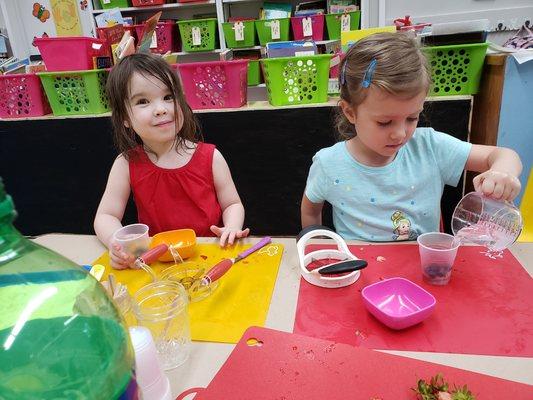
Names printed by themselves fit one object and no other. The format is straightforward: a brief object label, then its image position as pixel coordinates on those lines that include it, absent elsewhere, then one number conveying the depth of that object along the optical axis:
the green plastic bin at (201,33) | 3.48
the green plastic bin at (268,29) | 3.31
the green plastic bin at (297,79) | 1.64
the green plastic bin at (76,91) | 1.84
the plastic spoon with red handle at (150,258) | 0.88
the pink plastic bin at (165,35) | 3.58
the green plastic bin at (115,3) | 3.80
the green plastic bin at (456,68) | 1.52
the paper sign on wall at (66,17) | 4.30
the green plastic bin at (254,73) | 3.32
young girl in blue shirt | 0.97
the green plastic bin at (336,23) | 3.29
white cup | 0.49
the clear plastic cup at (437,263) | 0.77
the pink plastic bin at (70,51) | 1.79
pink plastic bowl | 0.66
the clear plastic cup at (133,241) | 0.95
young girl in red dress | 1.19
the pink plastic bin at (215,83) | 1.71
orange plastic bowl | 0.95
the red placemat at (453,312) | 0.63
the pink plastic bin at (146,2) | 3.63
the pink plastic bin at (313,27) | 3.33
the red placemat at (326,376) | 0.55
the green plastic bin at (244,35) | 3.43
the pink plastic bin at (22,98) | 1.92
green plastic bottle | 0.35
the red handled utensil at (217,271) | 0.80
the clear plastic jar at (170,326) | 0.63
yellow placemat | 0.70
